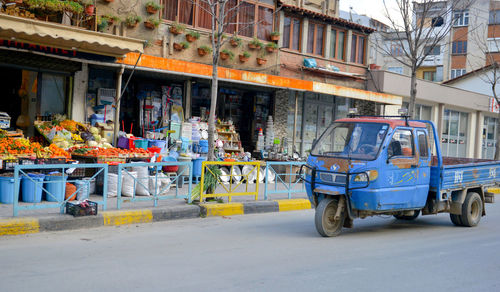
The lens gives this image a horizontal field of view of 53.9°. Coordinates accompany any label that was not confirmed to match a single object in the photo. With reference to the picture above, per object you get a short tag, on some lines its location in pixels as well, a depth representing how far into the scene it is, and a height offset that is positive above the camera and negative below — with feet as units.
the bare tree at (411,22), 52.49 +14.02
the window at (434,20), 53.48 +14.42
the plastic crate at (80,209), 28.89 -4.65
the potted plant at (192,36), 53.57 +11.06
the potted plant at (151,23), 50.34 +11.50
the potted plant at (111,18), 47.29 +11.06
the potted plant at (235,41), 57.26 +11.52
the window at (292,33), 64.39 +14.49
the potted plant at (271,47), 60.90 +11.74
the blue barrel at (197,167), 46.70 -2.84
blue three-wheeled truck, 27.61 -1.53
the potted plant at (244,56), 58.27 +9.96
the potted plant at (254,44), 59.26 +11.68
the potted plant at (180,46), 52.85 +9.77
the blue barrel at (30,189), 32.98 -4.14
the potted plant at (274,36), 61.72 +13.30
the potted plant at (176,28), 52.39 +11.55
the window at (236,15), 53.72 +14.28
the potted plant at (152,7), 50.45 +13.18
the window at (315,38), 67.26 +14.54
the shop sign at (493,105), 99.50 +9.94
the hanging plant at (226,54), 56.70 +9.76
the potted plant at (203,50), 54.60 +9.73
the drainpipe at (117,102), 43.39 +2.73
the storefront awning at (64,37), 34.81 +6.88
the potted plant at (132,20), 48.95 +11.35
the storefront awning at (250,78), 45.21 +6.72
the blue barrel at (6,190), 32.53 -4.20
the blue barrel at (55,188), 33.63 -4.06
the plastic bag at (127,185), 38.14 -4.03
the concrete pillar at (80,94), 46.16 +3.49
